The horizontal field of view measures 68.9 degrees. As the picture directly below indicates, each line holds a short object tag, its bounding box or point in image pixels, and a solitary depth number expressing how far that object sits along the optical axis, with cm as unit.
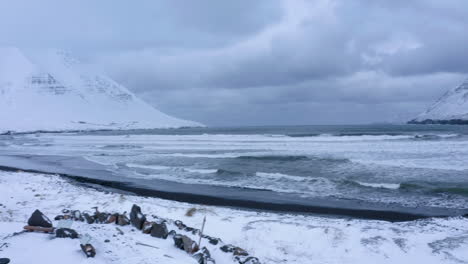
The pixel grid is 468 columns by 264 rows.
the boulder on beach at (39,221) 786
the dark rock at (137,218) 882
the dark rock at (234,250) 791
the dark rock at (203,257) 713
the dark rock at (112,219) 920
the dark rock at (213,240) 846
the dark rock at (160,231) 823
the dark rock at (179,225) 953
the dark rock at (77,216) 949
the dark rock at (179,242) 773
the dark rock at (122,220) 904
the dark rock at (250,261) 741
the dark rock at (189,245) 762
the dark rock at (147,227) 846
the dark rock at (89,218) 927
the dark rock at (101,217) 931
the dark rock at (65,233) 727
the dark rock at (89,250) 645
